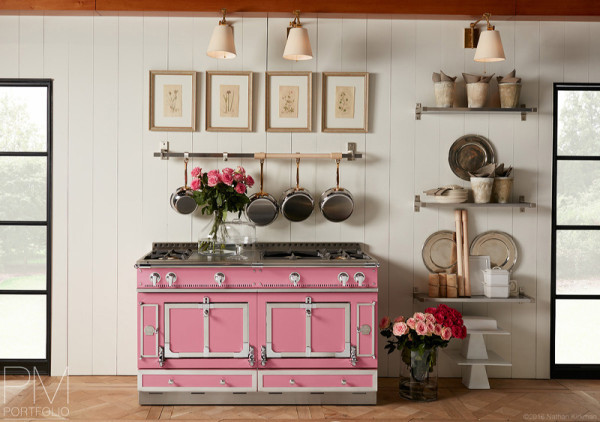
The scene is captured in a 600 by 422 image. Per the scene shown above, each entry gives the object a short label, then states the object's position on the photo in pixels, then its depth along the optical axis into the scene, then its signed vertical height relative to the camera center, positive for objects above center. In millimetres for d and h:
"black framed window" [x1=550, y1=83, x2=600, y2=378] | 4371 -188
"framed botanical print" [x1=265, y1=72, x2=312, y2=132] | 4238 +692
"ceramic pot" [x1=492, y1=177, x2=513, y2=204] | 4164 +107
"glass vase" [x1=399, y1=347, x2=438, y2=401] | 3793 -1066
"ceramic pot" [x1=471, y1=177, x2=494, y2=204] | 4125 +105
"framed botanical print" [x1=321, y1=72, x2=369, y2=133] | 4250 +692
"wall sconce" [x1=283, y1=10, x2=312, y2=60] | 3783 +970
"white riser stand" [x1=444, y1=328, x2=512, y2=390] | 4066 -1023
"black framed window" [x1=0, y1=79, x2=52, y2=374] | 4285 -167
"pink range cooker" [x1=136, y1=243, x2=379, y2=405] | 3674 -768
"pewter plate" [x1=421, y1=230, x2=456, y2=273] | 4316 -345
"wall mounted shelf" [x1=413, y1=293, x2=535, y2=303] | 4066 -632
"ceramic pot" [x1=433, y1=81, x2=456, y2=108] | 4121 +740
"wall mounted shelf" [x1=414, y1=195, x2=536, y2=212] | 4137 -8
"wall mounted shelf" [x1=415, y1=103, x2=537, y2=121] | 4133 +631
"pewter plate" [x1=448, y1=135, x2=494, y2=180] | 4305 +342
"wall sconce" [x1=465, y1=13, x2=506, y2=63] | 3805 +973
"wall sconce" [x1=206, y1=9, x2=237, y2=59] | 3756 +970
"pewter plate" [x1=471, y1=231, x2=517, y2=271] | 4320 -310
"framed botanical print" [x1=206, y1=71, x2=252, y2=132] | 4230 +688
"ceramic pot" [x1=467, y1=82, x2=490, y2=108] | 4125 +740
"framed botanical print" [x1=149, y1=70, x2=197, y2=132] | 4219 +686
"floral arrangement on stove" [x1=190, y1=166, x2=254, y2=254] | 3934 +33
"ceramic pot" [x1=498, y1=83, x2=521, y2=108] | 4137 +740
